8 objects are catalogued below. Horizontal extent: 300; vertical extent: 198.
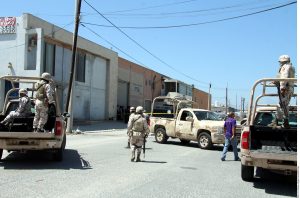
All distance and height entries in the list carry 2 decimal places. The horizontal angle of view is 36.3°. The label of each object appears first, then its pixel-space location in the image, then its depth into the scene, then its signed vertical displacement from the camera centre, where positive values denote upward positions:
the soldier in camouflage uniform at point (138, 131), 12.81 -0.50
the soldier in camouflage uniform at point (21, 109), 11.92 +0.05
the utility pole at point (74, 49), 25.53 +3.48
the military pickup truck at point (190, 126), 18.17 -0.51
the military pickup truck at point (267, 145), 8.84 -0.62
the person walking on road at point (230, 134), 14.12 -0.57
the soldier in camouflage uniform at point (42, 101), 11.53 +0.26
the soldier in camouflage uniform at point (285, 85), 9.53 +0.66
